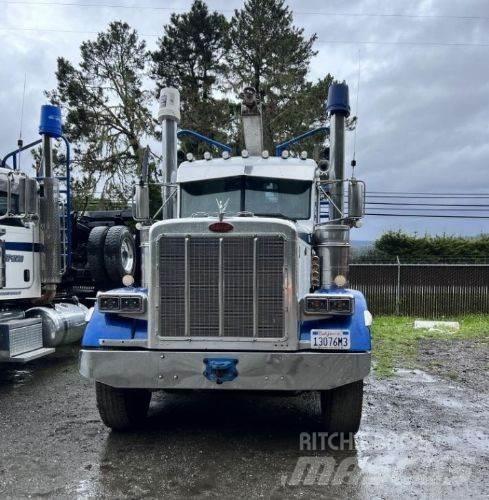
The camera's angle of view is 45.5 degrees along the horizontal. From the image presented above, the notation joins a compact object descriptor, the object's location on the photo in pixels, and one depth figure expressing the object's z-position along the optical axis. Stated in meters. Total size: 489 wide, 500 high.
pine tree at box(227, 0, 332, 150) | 22.59
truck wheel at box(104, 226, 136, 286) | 9.46
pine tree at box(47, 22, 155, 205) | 23.69
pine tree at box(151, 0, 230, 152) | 24.64
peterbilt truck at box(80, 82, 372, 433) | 4.63
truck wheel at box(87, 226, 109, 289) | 9.47
